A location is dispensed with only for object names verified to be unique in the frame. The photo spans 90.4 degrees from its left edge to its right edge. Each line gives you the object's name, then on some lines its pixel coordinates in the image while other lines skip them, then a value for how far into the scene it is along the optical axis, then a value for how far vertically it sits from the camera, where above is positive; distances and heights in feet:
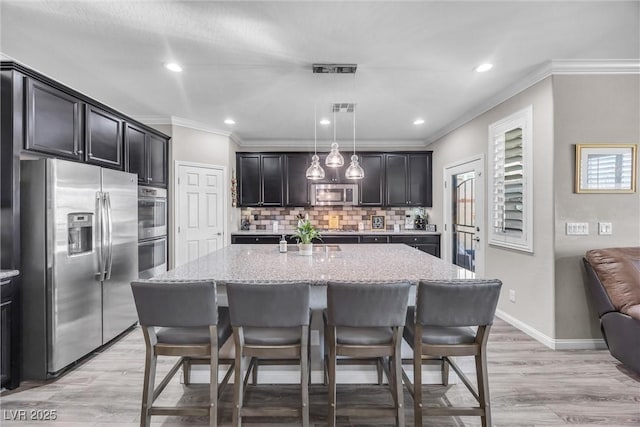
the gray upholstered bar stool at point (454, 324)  5.40 -1.92
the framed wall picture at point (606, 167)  9.27 +1.31
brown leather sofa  7.75 -2.20
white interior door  14.76 +0.12
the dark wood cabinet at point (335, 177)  18.74 +2.13
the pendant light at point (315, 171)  10.89 +1.45
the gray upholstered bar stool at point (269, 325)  5.37 -1.91
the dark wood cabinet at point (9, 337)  7.11 -2.82
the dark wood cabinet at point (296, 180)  18.72 +1.95
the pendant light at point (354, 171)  10.94 +1.45
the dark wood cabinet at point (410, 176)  18.86 +2.19
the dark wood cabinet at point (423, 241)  17.48 -1.57
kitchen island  6.32 -1.26
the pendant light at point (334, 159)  10.22 +1.75
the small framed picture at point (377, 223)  19.45 -0.62
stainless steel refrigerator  7.55 -1.21
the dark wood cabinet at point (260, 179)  18.65 +2.02
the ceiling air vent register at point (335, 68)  9.03 +4.16
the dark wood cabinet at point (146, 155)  11.55 +2.31
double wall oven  11.99 -0.70
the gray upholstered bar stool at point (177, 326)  5.38 -1.95
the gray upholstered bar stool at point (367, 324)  5.38 -1.90
